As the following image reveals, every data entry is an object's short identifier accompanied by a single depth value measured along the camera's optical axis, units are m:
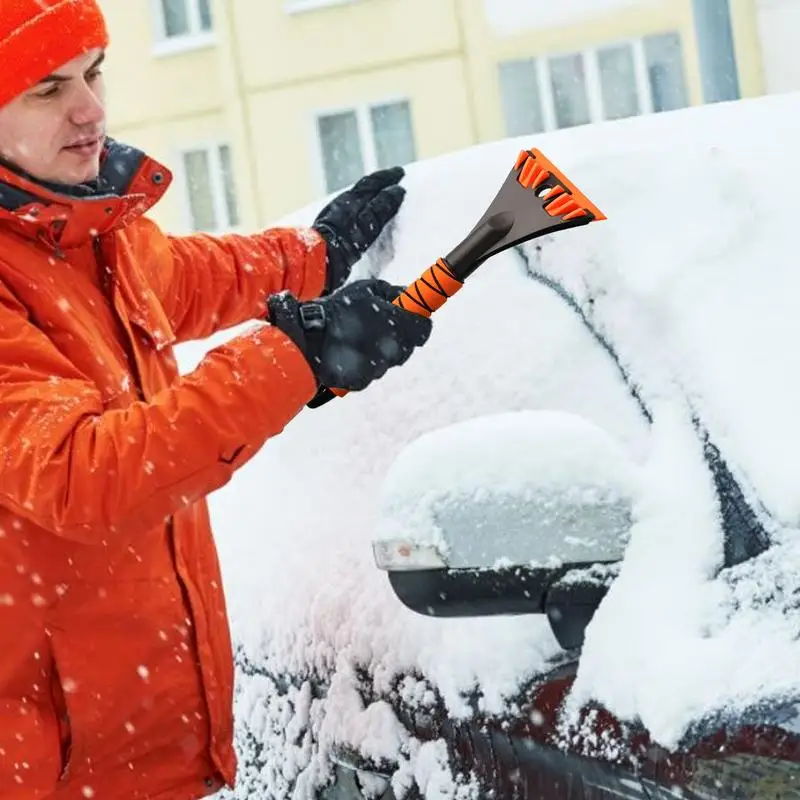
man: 2.45
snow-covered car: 2.25
